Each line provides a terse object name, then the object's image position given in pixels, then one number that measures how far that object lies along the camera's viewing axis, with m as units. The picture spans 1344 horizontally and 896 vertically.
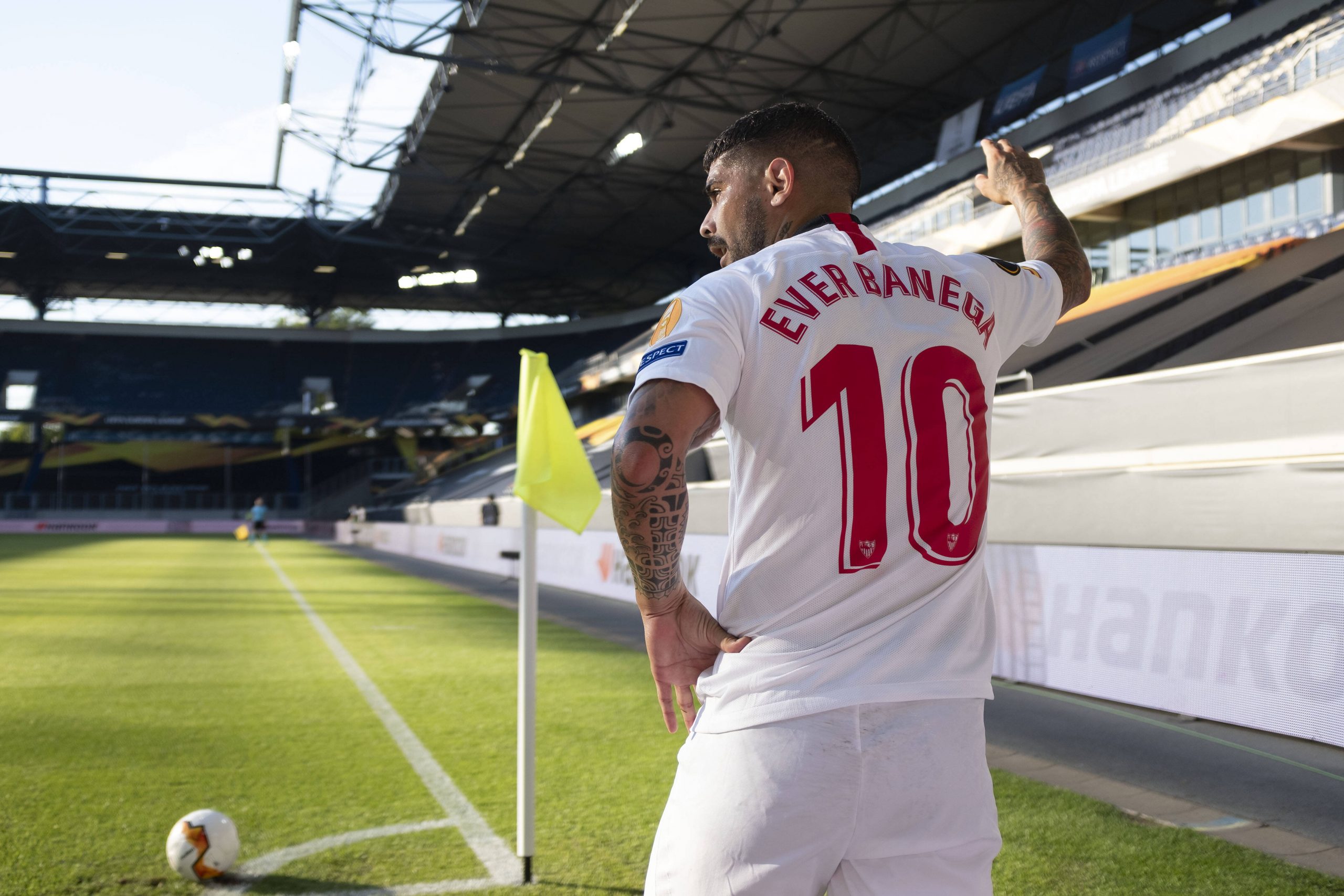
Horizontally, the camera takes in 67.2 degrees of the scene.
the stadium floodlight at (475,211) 34.59
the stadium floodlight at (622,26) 20.88
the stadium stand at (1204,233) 10.77
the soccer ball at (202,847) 3.61
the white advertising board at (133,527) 44.16
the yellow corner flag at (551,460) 3.70
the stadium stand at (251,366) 49.31
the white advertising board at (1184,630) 5.25
